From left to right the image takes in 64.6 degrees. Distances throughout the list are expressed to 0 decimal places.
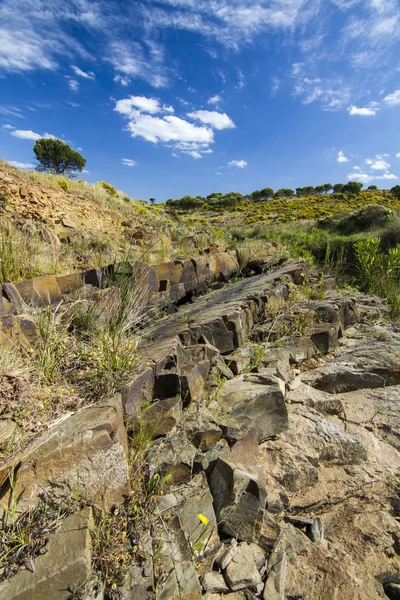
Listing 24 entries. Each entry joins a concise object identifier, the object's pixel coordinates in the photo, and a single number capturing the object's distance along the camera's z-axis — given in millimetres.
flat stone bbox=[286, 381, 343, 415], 3570
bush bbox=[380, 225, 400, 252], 11805
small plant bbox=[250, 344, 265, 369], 4008
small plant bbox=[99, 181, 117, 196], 18172
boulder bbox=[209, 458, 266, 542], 2246
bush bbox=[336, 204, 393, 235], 15078
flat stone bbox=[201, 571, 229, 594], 1922
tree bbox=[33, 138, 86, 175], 26609
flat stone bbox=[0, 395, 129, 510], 1793
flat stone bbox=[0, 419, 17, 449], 1893
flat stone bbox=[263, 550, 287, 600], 1933
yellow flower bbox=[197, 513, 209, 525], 2023
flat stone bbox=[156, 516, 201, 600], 1787
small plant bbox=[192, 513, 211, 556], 2041
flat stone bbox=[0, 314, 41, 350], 2572
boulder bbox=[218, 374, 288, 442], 2988
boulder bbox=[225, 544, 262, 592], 1960
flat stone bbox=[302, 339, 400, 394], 4113
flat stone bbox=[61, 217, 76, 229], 9758
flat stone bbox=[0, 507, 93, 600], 1504
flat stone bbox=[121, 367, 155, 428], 2541
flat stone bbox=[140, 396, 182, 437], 2545
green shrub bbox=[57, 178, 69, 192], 12180
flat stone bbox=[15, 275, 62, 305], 3724
